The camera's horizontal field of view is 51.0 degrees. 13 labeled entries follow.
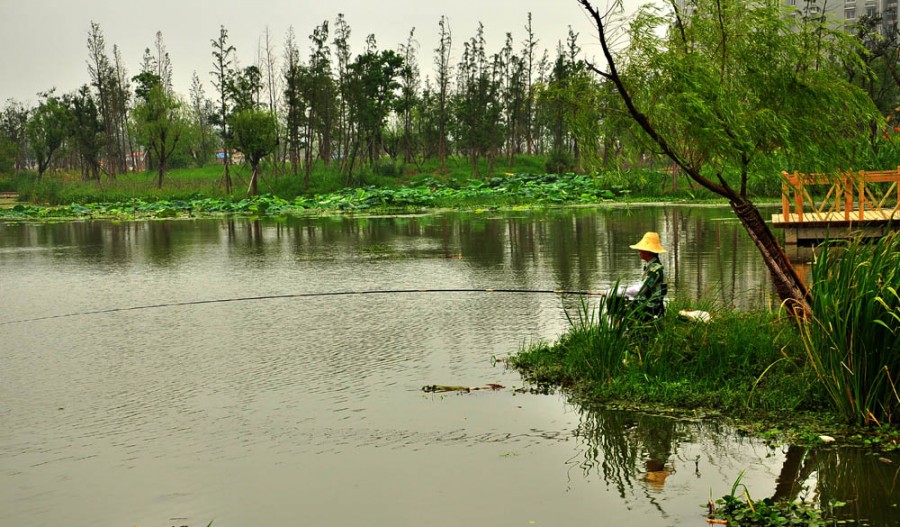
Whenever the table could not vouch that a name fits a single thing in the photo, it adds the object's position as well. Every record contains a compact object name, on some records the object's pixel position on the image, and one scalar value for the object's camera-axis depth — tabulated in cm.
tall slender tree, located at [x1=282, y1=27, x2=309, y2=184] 6100
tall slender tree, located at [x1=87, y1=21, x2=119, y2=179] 6669
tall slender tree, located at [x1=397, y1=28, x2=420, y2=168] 6525
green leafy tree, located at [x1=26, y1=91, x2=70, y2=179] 6962
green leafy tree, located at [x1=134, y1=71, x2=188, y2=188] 6431
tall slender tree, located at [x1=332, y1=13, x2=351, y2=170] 6406
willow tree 897
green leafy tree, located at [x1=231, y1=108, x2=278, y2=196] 5709
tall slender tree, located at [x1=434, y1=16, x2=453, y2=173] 6338
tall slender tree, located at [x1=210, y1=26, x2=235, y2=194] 6091
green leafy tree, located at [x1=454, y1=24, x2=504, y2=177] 6116
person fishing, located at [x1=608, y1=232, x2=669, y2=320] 895
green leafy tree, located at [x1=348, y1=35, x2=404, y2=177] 6144
